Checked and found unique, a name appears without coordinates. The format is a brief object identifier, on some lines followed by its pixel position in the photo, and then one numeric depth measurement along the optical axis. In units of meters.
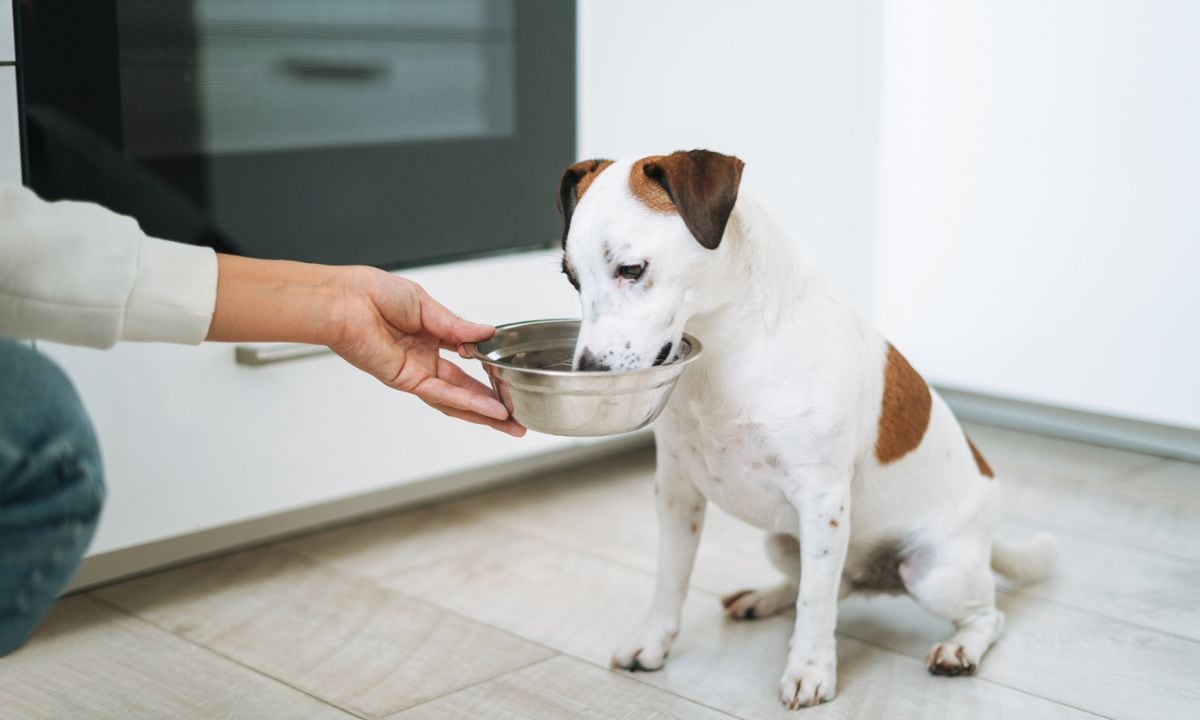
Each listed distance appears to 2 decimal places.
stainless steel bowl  1.34
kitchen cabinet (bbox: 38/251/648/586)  1.85
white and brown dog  1.40
